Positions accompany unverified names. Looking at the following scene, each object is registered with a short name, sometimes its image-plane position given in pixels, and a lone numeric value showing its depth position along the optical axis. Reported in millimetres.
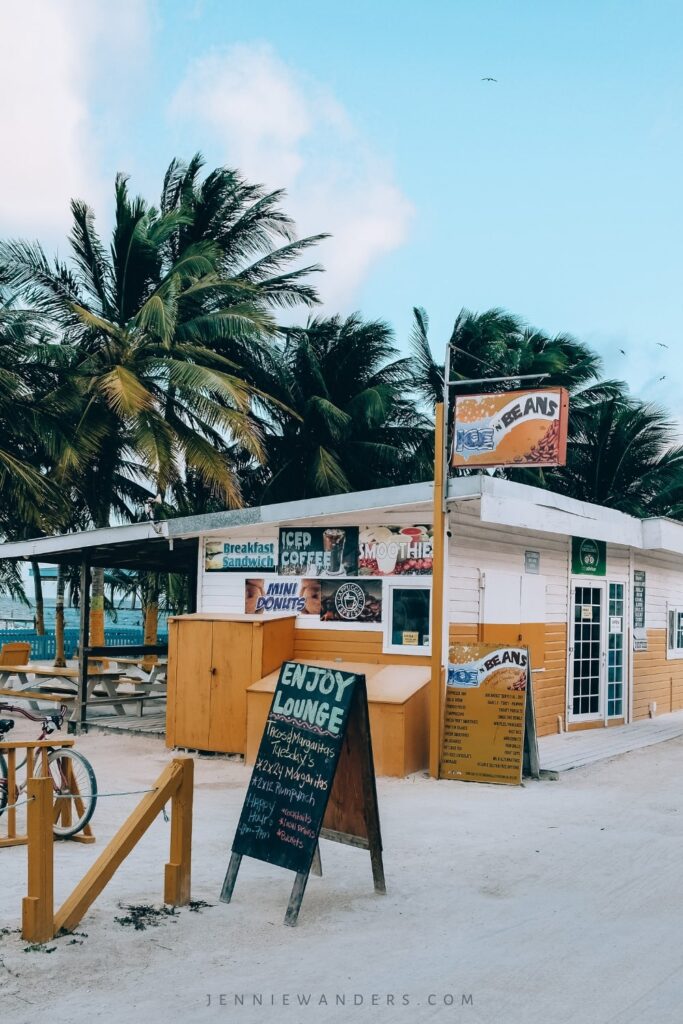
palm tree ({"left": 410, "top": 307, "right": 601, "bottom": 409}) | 29172
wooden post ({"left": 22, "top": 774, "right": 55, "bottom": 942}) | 5109
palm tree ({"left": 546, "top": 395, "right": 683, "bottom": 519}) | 30938
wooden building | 11000
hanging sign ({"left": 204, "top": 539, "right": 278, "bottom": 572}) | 12453
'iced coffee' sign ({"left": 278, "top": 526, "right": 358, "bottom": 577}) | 11852
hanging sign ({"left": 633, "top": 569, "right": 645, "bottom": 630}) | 15734
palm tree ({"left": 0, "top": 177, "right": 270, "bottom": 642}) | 20016
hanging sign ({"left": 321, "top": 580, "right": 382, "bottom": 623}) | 11641
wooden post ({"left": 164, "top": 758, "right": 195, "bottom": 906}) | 5805
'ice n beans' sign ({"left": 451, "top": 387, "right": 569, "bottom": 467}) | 9852
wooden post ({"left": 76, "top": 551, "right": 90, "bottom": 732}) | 13539
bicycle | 7371
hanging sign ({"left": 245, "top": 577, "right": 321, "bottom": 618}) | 12070
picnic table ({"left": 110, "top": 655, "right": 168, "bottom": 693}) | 16258
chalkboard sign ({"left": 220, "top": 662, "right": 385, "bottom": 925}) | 5953
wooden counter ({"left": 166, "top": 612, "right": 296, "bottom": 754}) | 11430
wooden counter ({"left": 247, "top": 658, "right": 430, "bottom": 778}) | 10266
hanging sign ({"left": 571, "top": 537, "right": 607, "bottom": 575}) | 14094
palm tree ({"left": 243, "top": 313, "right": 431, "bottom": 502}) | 26141
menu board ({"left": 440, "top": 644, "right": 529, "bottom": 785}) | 10219
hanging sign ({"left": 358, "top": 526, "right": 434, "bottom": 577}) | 11316
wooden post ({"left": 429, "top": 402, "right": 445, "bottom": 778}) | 10367
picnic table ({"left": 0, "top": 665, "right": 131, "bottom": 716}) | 14375
